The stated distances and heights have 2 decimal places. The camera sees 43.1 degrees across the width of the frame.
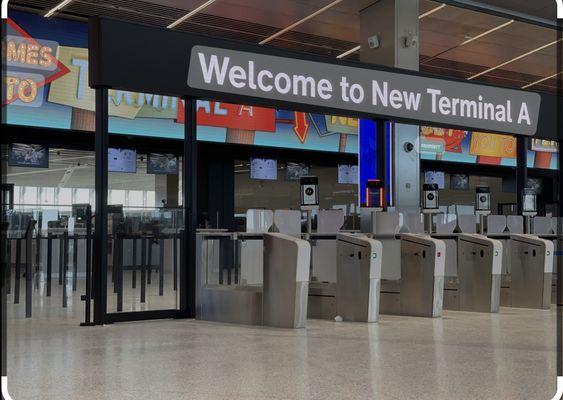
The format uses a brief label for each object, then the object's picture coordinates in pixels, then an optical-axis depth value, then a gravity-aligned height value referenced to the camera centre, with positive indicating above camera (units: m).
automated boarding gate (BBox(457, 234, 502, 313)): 8.71 -0.80
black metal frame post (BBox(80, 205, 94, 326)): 7.23 -0.51
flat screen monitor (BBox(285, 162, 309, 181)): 16.53 +0.86
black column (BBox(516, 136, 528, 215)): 10.68 +0.66
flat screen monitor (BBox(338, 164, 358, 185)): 17.20 +0.82
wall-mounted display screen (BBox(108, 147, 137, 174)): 13.86 +0.93
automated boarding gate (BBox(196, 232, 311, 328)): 6.86 -0.84
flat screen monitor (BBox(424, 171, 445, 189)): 18.83 +0.82
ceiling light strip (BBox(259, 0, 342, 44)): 10.88 +3.03
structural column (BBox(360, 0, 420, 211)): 10.44 +2.27
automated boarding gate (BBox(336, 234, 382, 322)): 7.54 -0.75
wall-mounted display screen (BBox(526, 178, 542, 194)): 21.20 +0.73
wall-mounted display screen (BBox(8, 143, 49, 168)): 12.79 +0.93
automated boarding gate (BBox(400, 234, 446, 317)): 8.18 -0.79
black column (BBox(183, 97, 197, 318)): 7.60 -0.02
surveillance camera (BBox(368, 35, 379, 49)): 10.61 +2.49
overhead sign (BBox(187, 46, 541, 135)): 7.66 +1.45
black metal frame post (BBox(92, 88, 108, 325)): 6.91 -0.07
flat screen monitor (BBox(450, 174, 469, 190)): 19.59 +0.72
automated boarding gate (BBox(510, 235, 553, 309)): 9.12 -0.82
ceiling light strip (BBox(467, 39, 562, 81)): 13.12 +2.93
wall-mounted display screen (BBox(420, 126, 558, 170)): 17.73 +1.56
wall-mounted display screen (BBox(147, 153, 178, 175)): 14.45 +0.89
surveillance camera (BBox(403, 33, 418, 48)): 10.44 +2.46
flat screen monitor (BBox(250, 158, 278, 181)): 15.68 +0.87
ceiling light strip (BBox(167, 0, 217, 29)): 10.63 +3.01
